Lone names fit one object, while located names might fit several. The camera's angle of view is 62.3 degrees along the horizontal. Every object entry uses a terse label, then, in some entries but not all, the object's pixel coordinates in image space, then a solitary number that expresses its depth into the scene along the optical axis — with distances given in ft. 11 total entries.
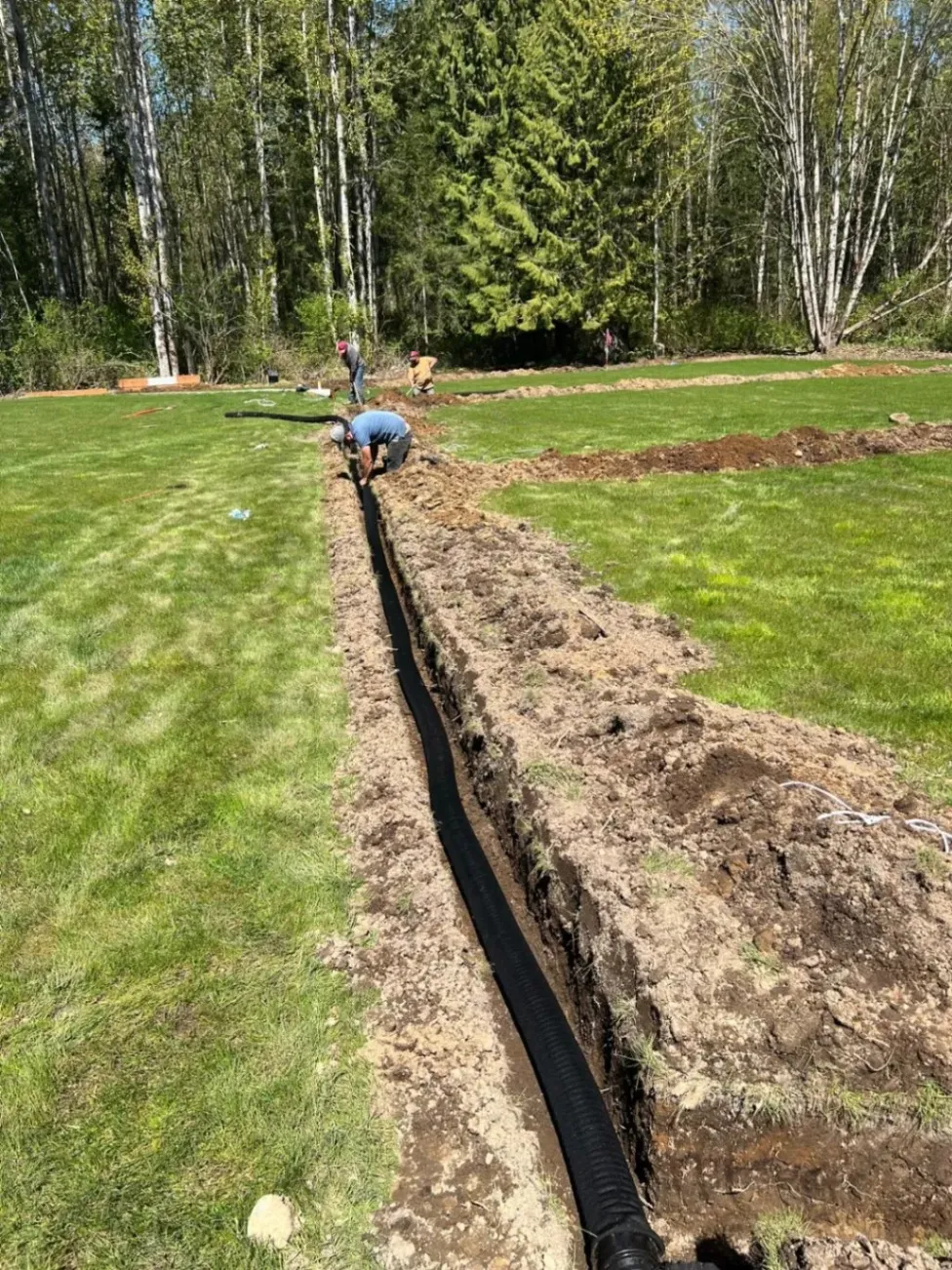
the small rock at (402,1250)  7.07
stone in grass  7.02
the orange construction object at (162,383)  82.12
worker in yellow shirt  61.31
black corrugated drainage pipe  7.26
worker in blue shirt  34.45
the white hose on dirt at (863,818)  10.28
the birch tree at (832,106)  82.69
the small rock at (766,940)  9.07
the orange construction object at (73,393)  80.71
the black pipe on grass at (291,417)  52.49
